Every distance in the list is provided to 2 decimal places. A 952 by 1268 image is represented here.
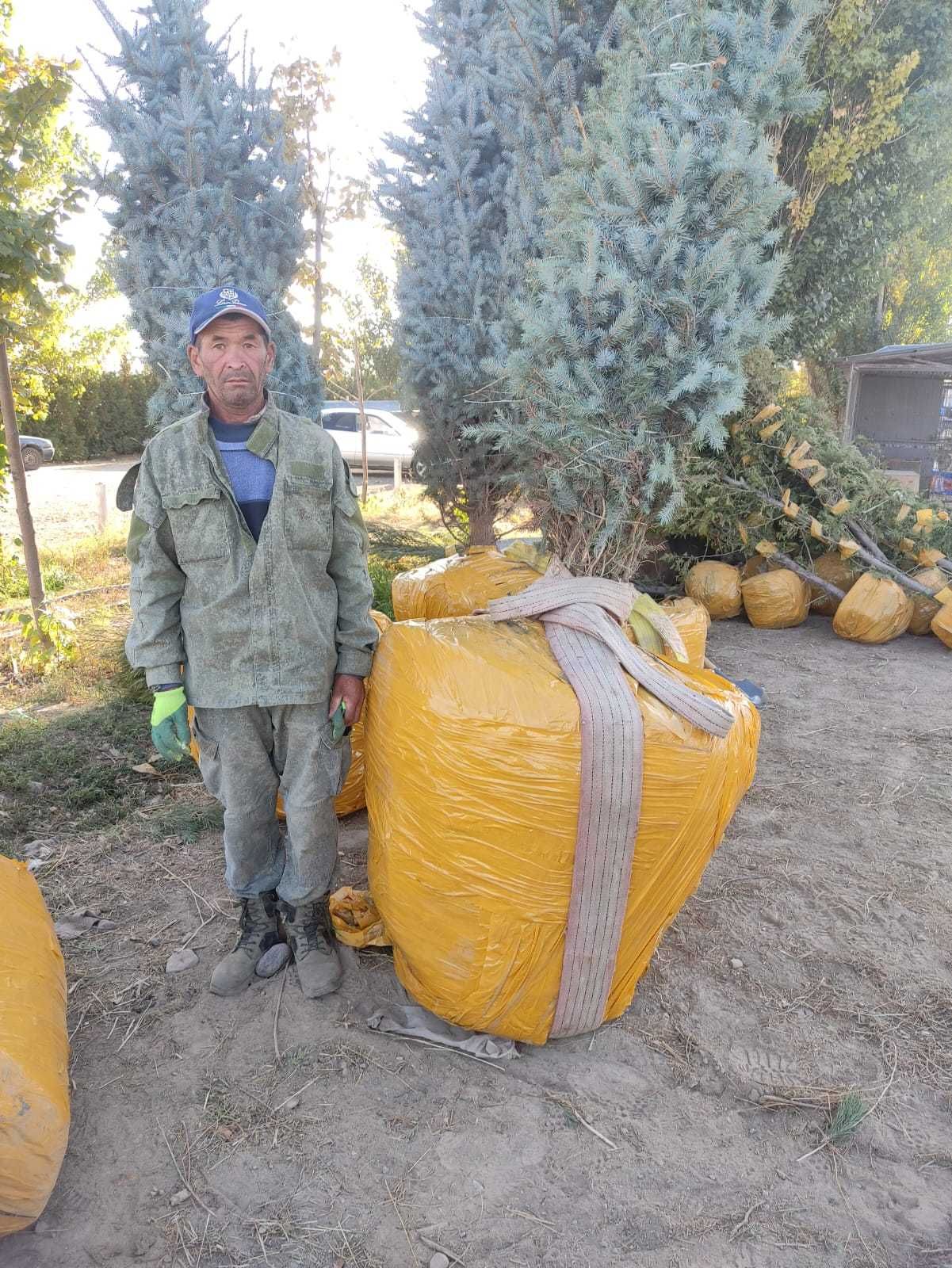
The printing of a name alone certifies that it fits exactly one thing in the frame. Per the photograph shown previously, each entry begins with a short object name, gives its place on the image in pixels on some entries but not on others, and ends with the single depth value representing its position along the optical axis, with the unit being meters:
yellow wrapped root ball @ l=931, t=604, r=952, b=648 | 5.30
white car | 15.00
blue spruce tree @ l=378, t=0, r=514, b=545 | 3.36
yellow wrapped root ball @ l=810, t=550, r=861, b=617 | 5.88
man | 2.08
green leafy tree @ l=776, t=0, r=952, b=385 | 5.74
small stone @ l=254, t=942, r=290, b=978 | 2.31
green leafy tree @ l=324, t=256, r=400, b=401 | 9.06
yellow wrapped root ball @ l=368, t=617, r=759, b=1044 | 1.79
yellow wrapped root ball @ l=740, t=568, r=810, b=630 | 5.79
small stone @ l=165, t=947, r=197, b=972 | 2.36
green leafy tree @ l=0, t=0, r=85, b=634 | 3.84
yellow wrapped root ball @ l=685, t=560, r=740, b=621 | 5.98
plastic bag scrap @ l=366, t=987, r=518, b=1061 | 2.01
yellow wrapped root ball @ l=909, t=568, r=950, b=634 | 5.54
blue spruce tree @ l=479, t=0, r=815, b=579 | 2.16
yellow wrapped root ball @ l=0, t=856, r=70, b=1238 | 1.47
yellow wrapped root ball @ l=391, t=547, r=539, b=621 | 2.68
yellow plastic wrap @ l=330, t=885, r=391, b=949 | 2.36
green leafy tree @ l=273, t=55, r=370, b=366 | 6.64
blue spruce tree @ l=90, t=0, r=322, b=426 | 3.27
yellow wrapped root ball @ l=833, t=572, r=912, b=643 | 5.42
